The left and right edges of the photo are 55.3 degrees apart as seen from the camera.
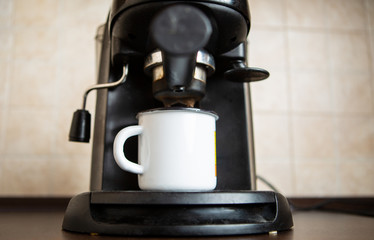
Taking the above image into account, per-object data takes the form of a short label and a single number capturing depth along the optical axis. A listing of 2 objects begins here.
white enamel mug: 0.42
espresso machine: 0.36
